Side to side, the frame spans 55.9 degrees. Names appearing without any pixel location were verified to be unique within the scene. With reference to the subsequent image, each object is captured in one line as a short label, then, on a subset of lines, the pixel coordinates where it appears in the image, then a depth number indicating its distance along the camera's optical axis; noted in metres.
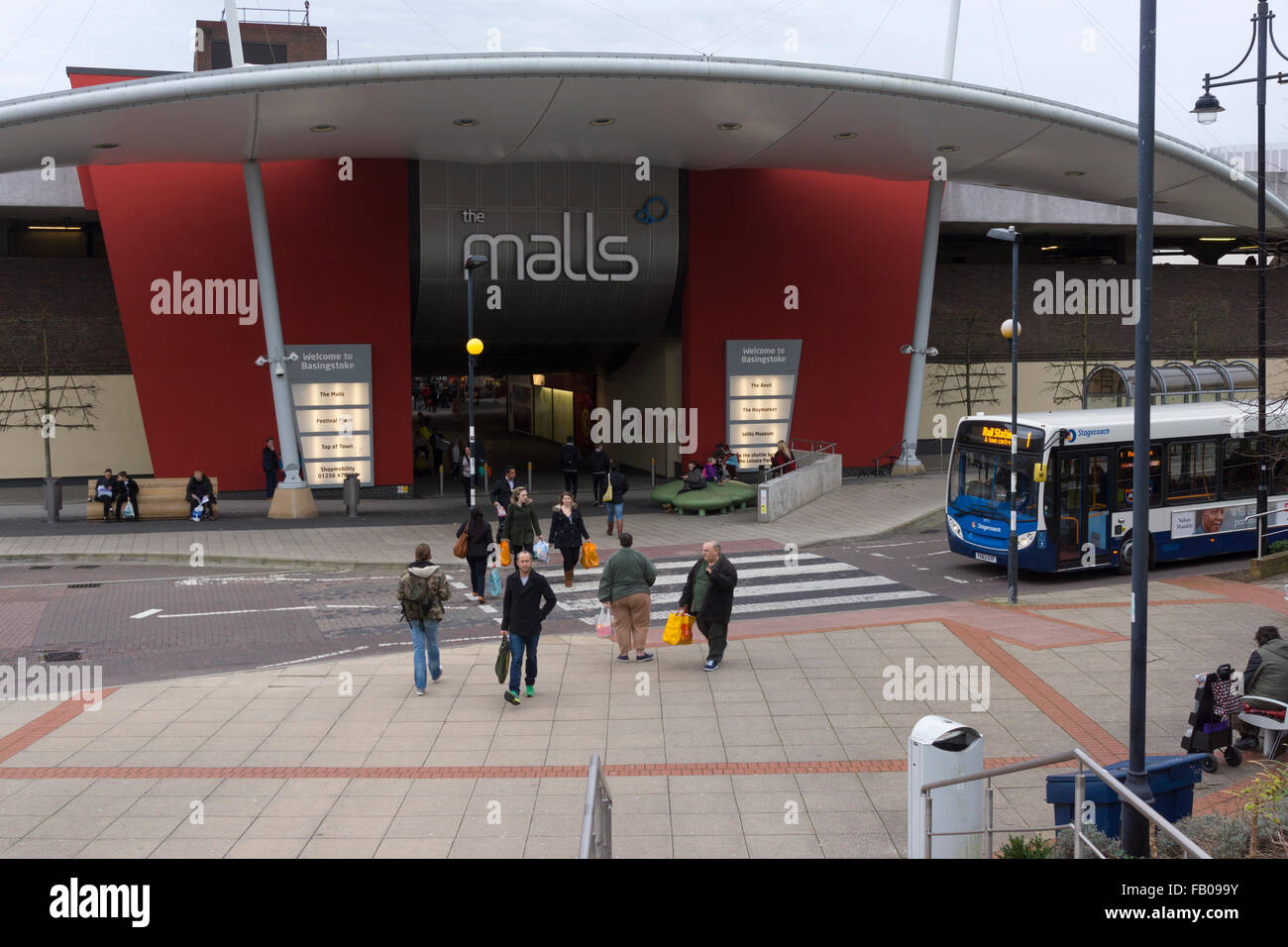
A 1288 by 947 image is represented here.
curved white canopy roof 22.00
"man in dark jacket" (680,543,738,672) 13.15
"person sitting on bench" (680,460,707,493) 27.94
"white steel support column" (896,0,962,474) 32.50
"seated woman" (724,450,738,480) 30.20
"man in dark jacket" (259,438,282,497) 28.67
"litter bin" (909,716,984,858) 7.90
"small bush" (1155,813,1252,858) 6.86
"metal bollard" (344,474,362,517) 27.11
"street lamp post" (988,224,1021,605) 17.72
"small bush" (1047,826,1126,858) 6.89
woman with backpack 12.29
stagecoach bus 19.17
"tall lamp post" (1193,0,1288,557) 20.12
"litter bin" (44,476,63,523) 25.42
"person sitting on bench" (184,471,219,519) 26.25
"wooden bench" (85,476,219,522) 26.25
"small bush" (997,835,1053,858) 7.23
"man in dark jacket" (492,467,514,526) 23.27
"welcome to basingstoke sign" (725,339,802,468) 32.50
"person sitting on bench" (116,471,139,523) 25.84
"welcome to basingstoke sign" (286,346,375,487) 29.59
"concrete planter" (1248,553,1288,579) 18.88
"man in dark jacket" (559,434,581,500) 27.58
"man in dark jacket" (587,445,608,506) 26.75
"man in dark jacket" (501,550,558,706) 11.95
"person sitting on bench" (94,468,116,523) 25.92
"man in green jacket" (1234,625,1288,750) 10.38
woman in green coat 18.02
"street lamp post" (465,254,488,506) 24.27
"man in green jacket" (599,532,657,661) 13.42
